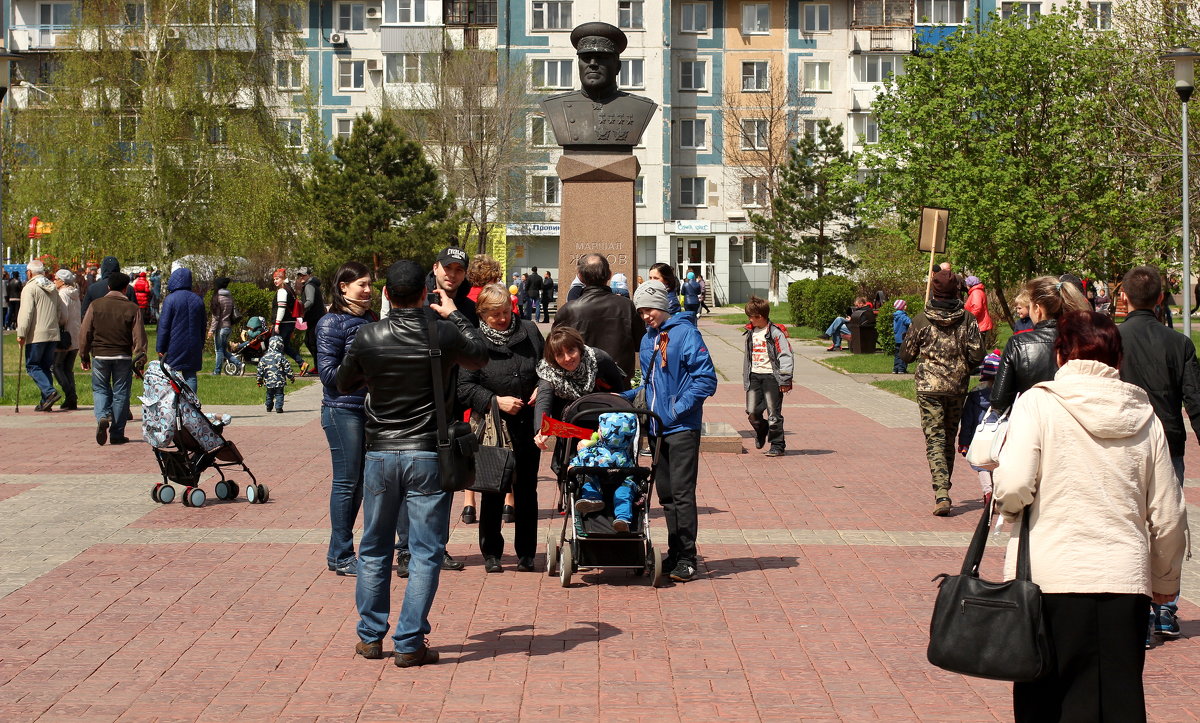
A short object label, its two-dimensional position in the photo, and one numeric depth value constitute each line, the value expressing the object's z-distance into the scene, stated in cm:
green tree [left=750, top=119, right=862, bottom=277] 5866
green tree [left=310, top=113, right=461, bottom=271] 4516
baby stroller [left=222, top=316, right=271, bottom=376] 2538
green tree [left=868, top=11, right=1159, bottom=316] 3278
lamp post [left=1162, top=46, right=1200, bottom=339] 1936
